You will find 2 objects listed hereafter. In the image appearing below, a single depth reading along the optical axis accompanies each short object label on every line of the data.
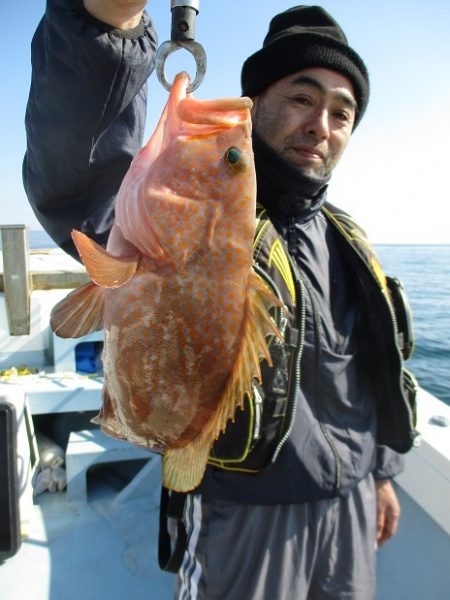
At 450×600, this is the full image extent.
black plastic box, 1.01
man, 0.54
